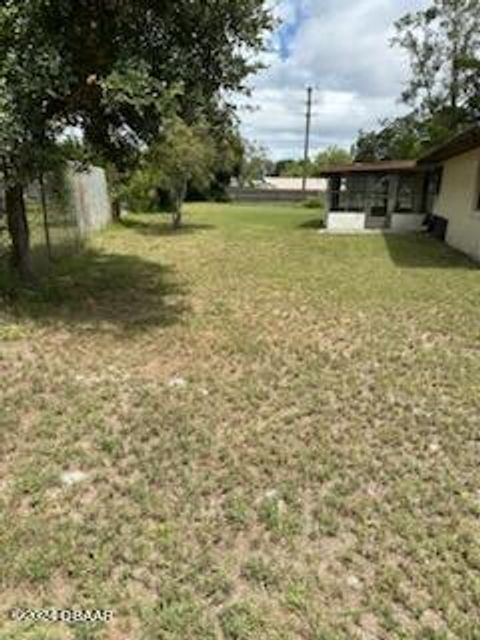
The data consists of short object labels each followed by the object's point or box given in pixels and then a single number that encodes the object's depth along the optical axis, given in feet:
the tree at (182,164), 59.82
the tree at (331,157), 227.81
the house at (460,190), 43.45
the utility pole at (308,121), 169.76
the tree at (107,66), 19.88
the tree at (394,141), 95.25
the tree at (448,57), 91.86
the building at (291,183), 197.77
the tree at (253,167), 159.55
